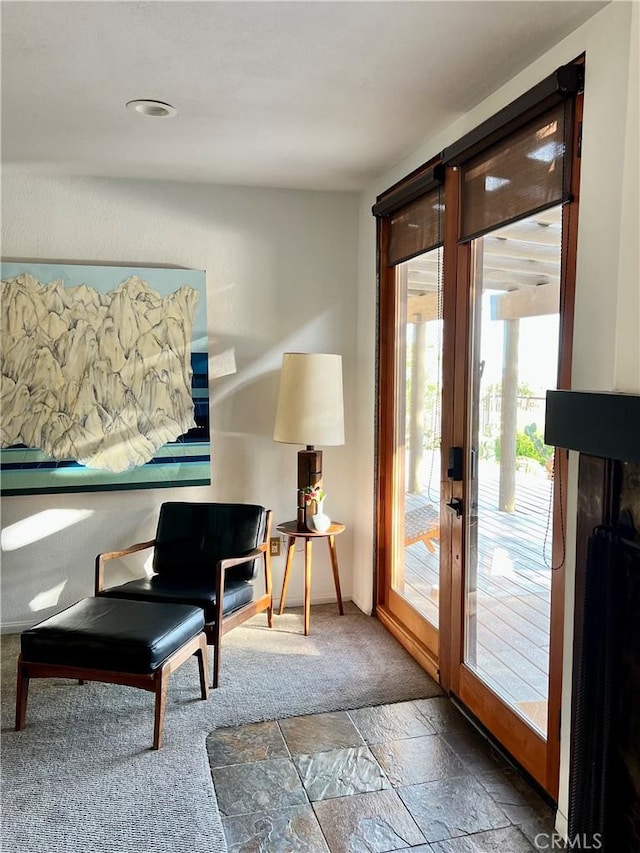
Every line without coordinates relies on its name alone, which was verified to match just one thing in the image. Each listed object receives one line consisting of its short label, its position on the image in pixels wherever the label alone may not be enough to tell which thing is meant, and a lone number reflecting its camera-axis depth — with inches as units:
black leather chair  131.4
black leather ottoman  103.2
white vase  147.1
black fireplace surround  70.4
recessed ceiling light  102.8
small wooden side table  144.9
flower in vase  148.1
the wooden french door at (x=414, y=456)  126.3
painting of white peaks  143.7
